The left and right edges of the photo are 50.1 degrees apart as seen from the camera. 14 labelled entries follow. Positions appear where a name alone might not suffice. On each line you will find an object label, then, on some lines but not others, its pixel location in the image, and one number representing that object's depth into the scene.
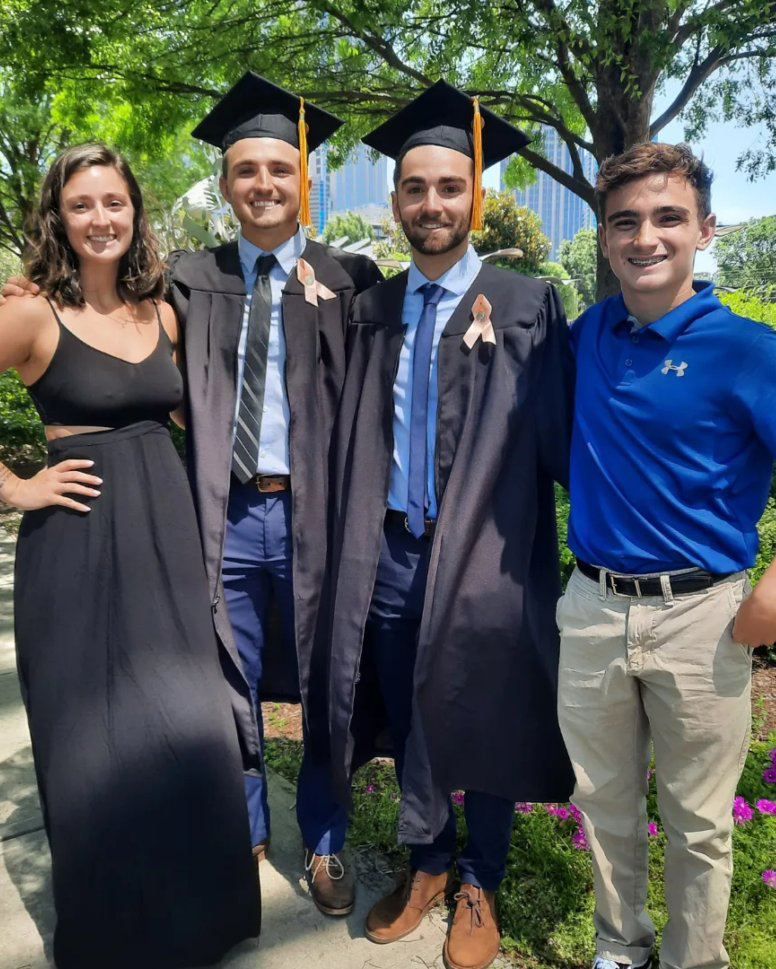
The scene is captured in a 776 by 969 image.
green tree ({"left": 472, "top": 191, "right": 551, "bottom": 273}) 35.56
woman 2.19
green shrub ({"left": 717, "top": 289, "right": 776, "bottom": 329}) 6.80
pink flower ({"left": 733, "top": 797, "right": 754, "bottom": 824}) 2.85
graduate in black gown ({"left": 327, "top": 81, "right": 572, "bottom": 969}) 2.25
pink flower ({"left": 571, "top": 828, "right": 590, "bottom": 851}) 2.80
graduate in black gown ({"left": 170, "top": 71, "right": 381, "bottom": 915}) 2.46
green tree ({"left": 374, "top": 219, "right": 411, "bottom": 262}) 36.30
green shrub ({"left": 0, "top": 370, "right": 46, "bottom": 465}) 9.07
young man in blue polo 1.85
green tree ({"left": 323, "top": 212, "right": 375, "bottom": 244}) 60.31
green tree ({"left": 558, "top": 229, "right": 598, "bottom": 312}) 72.00
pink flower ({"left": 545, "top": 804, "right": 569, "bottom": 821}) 2.99
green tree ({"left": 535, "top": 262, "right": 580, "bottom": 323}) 34.03
